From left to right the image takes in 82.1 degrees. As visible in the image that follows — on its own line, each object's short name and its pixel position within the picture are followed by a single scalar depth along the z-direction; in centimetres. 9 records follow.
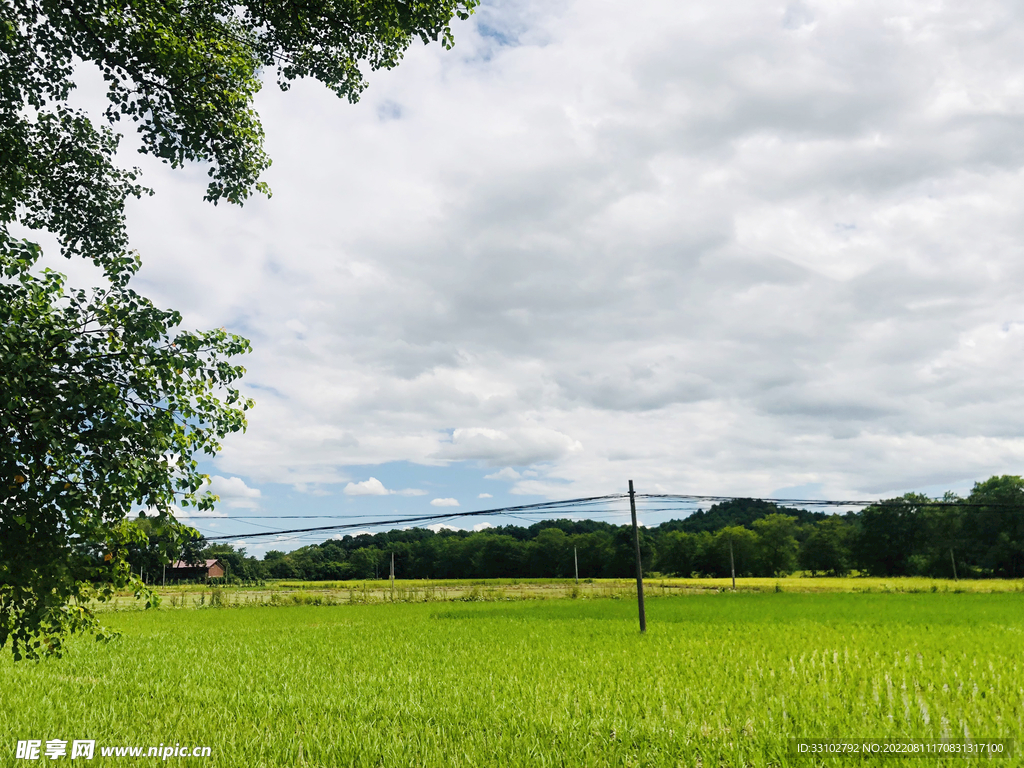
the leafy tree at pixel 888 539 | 8788
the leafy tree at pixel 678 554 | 10706
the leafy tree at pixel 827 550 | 9600
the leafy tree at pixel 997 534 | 7050
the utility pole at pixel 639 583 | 2216
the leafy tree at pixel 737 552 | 10244
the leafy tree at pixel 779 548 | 10144
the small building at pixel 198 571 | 10708
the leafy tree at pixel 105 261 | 600
